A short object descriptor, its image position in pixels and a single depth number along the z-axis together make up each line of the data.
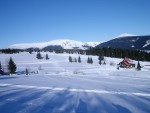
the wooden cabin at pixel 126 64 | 71.00
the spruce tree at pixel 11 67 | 57.68
